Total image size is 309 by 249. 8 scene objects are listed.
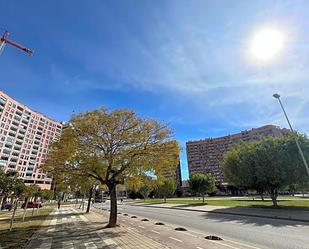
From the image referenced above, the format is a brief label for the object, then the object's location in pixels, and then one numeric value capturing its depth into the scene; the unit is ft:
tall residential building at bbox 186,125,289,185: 339.05
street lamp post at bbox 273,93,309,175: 49.88
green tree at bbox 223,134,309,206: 64.64
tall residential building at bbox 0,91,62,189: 238.92
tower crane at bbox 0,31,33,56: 160.46
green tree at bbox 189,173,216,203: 110.63
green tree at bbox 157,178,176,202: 139.27
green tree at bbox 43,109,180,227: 39.41
